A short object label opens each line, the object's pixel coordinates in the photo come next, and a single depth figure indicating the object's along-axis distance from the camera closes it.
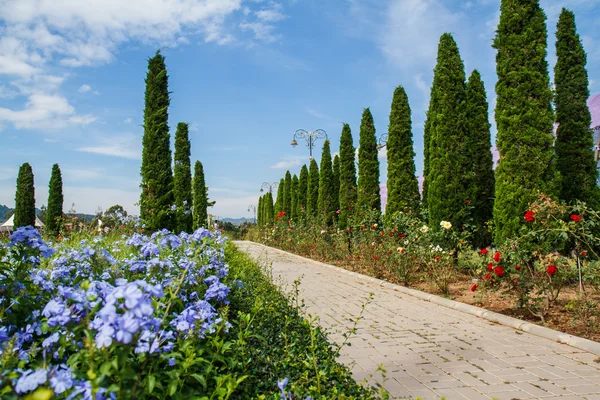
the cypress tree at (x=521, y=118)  7.21
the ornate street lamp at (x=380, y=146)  15.49
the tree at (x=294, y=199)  24.59
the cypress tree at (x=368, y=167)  14.52
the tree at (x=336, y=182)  19.22
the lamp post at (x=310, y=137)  19.30
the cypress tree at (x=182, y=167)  17.53
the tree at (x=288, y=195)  27.00
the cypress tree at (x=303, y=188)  23.39
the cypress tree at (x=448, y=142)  9.73
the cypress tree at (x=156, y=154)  12.49
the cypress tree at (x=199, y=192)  25.19
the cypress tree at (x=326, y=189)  18.66
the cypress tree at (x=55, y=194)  22.11
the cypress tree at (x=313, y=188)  21.24
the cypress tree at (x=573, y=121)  10.31
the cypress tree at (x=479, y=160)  10.10
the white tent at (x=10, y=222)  28.78
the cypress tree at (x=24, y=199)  22.28
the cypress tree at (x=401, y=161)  12.12
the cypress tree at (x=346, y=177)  16.11
